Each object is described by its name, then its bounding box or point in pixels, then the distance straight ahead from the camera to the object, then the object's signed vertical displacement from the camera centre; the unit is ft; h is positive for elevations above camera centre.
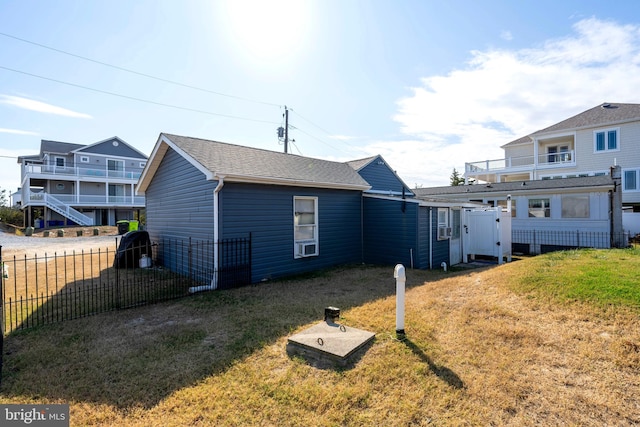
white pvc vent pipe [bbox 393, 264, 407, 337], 14.02 -4.11
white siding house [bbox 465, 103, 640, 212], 65.41 +14.38
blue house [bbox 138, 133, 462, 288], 26.12 +0.39
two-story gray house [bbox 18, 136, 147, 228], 86.94 +10.80
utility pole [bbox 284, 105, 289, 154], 80.23 +23.05
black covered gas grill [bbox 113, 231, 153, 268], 34.53 -3.32
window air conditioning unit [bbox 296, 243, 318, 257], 30.68 -3.56
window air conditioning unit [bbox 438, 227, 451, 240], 36.66 -2.42
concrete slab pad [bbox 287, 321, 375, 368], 12.15 -5.68
